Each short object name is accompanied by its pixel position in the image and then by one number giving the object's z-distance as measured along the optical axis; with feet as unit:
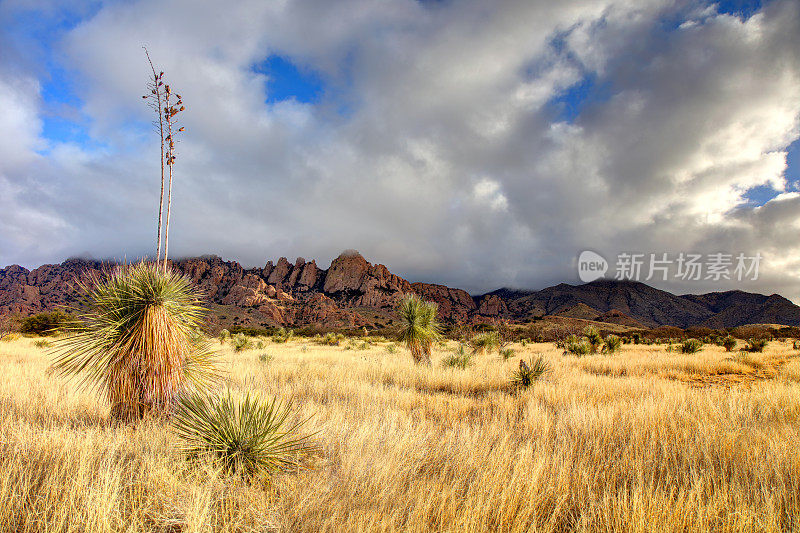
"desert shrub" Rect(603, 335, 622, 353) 64.72
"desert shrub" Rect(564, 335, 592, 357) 61.05
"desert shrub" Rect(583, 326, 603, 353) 84.01
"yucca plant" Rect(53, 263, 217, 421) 16.57
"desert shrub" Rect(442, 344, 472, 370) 42.30
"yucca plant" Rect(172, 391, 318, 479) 11.34
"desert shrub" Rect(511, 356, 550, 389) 30.01
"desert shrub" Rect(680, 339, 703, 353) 63.52
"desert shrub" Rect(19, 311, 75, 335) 92.52
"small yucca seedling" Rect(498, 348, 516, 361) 54.33
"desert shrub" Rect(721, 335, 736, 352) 72.20
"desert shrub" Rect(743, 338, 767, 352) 66.25
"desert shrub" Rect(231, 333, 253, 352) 71.77
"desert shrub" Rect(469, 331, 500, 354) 69.77
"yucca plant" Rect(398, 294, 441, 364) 46.85
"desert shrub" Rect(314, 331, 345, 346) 103.40
